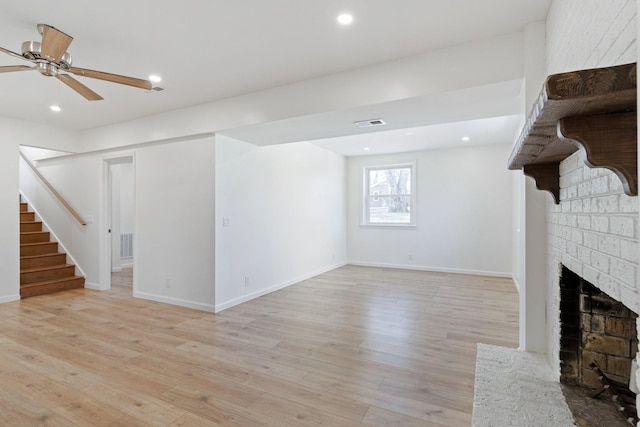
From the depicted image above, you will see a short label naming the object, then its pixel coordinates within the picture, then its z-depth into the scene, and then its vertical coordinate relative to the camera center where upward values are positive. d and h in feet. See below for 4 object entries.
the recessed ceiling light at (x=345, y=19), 7.49 +4.61
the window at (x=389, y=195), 23.48 +1.36
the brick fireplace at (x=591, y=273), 3.79 -0.88
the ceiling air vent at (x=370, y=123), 11.82 +3.40
